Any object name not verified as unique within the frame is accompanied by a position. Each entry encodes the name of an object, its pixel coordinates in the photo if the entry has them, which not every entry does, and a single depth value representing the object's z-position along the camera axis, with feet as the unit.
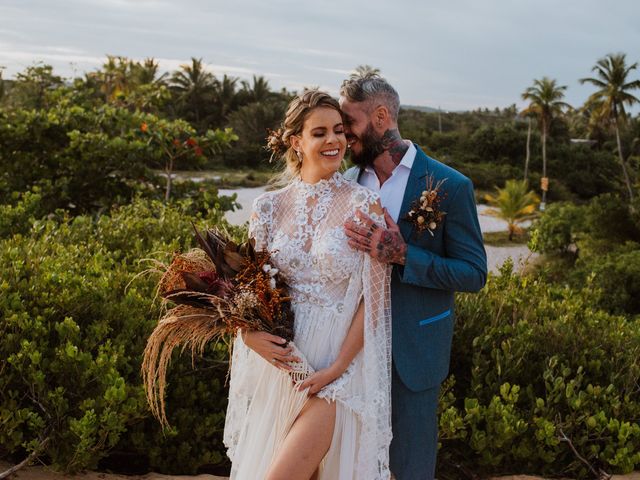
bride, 9.23
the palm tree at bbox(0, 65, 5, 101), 128.61
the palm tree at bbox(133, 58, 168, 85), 155.33
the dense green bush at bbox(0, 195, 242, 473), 12.78
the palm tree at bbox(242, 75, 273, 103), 157.07
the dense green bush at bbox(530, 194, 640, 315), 42.39
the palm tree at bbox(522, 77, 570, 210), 160.15
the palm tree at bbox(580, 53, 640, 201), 150.61
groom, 9.43
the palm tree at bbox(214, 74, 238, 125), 157.07
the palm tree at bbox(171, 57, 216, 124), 157.07
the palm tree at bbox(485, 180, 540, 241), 94.58
